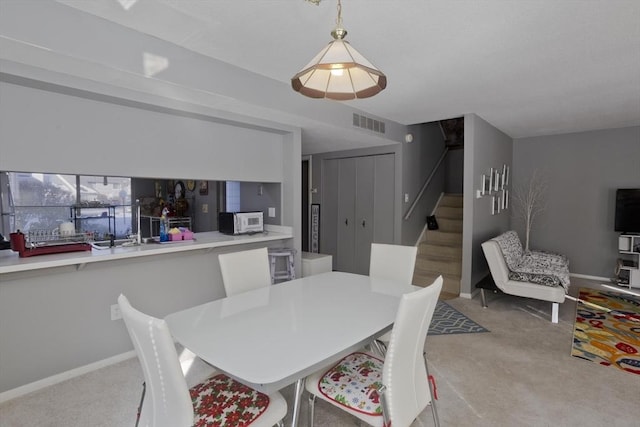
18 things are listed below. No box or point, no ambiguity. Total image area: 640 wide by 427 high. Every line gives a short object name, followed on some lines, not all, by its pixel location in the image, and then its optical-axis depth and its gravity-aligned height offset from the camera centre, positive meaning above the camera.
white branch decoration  5.92 +0.07
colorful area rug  2.79 -1.27
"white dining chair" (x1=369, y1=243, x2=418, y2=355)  2.61 -0.48
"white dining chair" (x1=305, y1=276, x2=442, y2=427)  1.37 -0.85
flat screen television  4.98 -0.12
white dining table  1.29 -0.60
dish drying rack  2.32 -0.30
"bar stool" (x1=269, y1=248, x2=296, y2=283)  3.61 -0.68
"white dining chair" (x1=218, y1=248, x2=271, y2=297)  2.28 -0.49
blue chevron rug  3.29 -1.25
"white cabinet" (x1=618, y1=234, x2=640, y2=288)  4.83 -0.88
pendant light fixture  1.43 +0.59
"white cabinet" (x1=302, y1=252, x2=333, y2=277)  4.09 -0.77
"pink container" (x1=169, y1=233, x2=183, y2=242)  3.14 -0.32
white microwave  3.59 -0.23
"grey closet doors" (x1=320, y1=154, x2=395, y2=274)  5.24 -0.10
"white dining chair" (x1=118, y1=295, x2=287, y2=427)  1.14 -0.77
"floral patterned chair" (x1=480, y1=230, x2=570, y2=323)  3.56 -0.85
